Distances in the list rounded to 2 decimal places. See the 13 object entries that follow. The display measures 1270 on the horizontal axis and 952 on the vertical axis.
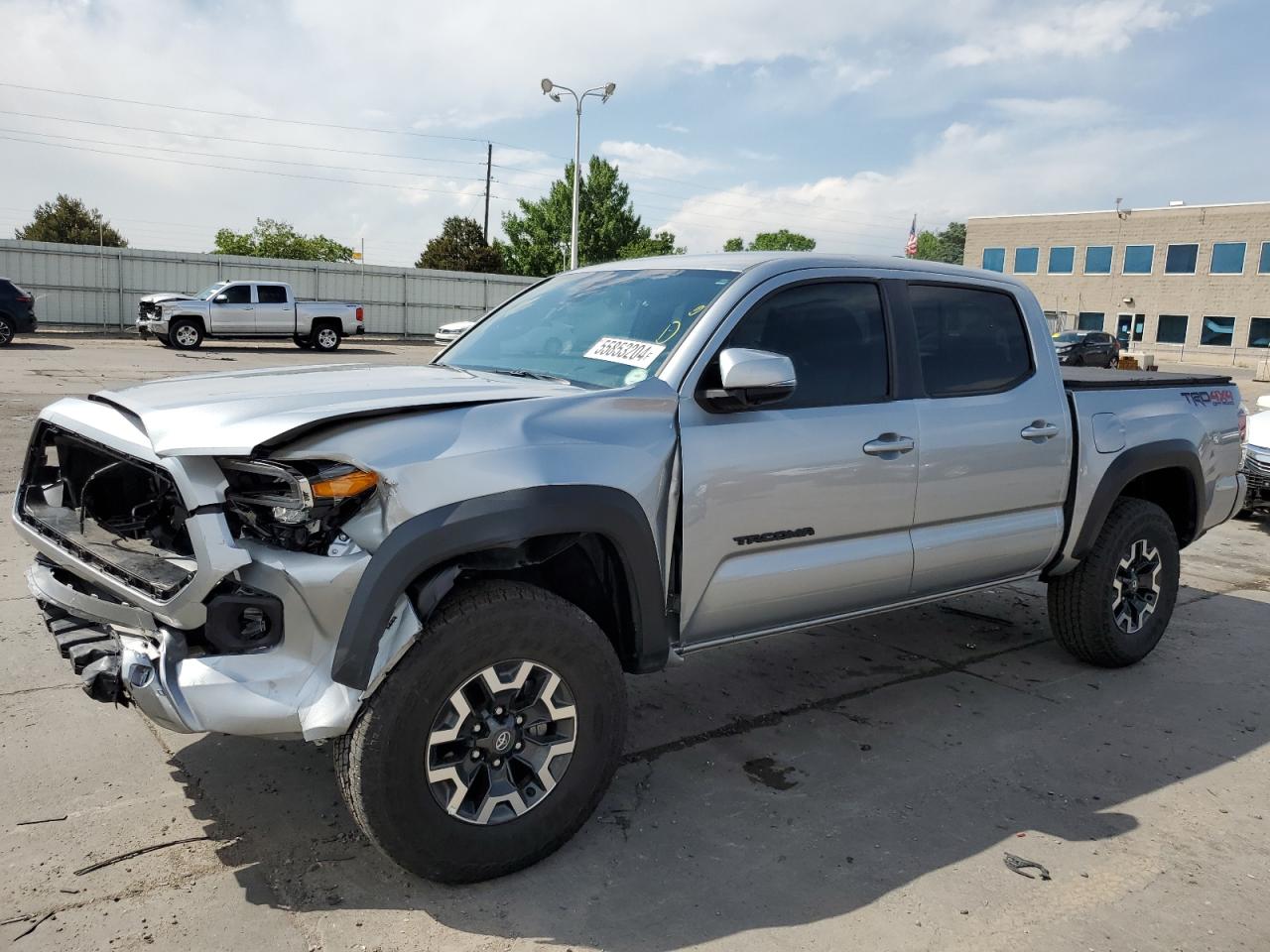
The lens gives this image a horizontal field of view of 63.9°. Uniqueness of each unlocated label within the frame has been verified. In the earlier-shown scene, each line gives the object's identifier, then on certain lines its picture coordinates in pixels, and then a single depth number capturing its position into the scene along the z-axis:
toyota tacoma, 2.68
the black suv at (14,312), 22.39
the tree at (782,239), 110.06
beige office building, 54.12
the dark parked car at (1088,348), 29.75
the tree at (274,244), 66.19
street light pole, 30.42
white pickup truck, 25.61
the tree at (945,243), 132.73
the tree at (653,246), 53.16
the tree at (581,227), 51.53
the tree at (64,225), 60.97
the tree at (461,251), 58.62
